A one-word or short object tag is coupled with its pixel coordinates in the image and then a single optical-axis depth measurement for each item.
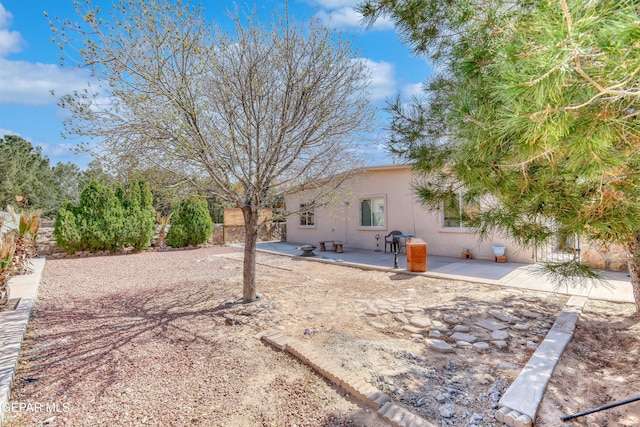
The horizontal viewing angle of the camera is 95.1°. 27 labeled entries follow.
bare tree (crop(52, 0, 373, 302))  4.04
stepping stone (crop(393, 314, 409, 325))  4.81
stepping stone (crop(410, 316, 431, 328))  4.61
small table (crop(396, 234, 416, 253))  11.10
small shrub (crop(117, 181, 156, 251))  13.48
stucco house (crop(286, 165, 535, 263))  10.25
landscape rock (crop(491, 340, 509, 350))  3.83
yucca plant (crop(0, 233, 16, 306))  5.38
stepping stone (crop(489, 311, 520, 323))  4.74
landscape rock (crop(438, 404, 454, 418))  2.54
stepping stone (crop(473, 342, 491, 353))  3.78
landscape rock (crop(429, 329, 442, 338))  4.19
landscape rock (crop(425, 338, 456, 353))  3.75
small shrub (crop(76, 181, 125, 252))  12.63
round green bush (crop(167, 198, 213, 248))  15.10
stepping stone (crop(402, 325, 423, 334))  4.39
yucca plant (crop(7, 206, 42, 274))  8.20
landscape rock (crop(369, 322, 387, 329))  4.60
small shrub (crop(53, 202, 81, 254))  12.22
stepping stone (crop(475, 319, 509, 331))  4.43
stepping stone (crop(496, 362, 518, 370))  3.32
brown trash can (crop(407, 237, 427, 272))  8.21
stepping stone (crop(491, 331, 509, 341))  4.08
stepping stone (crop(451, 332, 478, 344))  4.04
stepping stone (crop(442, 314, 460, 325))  4.69
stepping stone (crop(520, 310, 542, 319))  4.86
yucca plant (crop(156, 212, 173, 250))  15.23
